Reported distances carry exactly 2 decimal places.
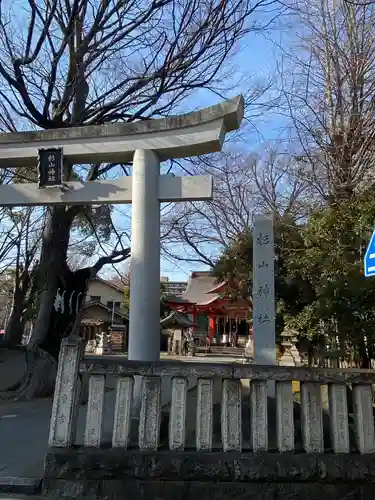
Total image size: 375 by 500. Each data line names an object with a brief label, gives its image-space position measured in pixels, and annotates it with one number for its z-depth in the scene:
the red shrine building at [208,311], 30.88
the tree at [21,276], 19.41
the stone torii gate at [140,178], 6.48
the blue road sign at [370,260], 4.36
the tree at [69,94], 9.91
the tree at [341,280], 7.59
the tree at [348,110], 9.68
